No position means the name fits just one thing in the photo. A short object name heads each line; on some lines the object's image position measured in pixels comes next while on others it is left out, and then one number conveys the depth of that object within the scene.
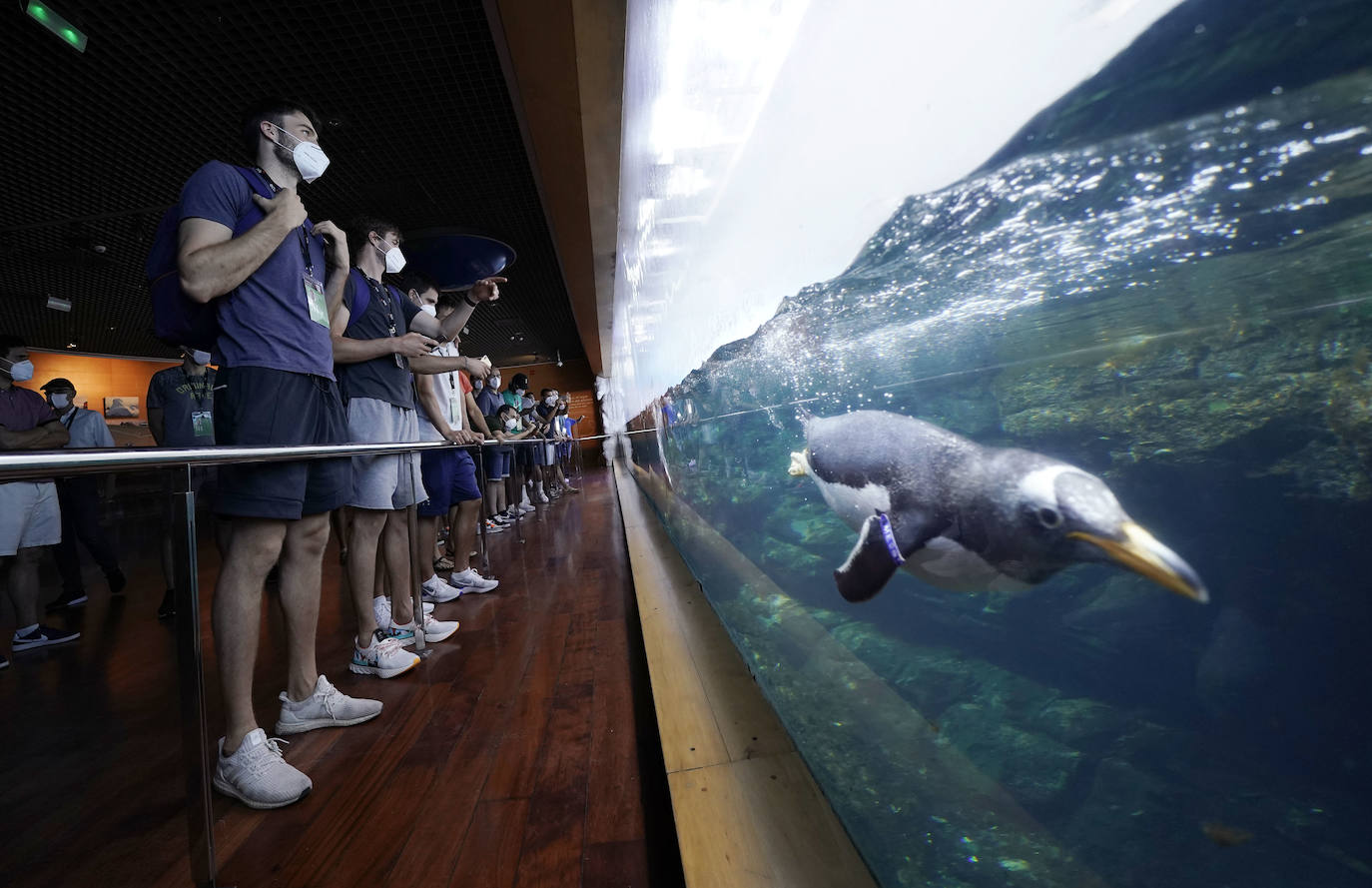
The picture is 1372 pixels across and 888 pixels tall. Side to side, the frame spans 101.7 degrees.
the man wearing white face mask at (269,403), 1.21
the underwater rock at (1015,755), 0.54
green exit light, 2.57
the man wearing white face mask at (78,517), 3.08
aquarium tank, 0.34
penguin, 0.44
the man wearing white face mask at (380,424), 1.85
